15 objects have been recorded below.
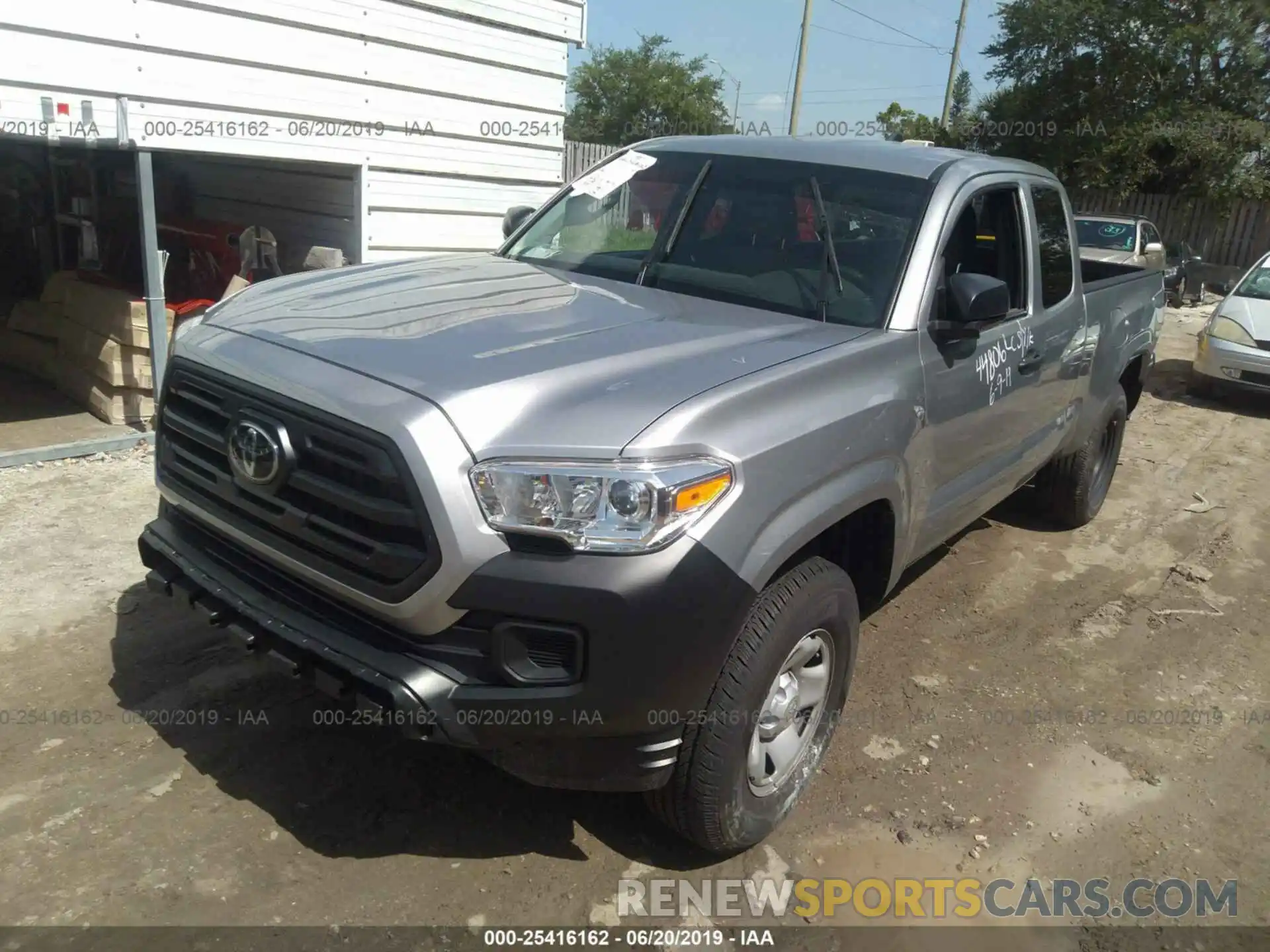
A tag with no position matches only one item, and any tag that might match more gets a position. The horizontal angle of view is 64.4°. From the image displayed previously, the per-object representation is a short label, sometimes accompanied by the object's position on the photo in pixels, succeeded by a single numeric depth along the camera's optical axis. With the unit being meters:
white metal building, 5.63
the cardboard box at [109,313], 6.26
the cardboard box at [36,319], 7.23
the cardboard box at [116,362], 6.30
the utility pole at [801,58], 20.69
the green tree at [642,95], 38.19
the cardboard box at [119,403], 6.38
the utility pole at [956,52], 30.92
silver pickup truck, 2.38
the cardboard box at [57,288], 7.19
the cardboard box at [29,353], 7.30
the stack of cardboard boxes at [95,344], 6.31
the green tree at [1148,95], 20.88
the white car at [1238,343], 9.86
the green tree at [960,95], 35.25
